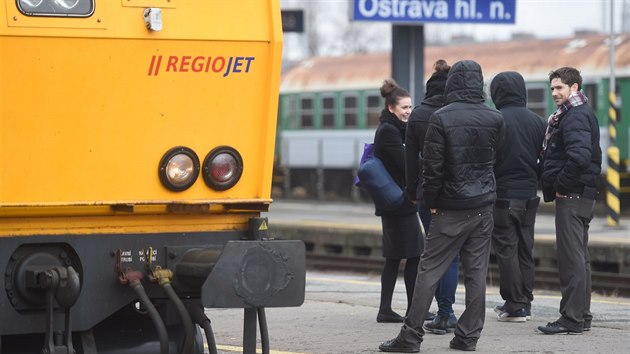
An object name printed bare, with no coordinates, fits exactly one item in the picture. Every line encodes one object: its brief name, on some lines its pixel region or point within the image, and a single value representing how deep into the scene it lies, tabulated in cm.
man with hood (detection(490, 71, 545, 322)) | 1845
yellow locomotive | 1202
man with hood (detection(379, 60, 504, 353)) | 1569
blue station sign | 3253
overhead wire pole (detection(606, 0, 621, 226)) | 4022
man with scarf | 1741
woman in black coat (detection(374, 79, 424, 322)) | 1830
